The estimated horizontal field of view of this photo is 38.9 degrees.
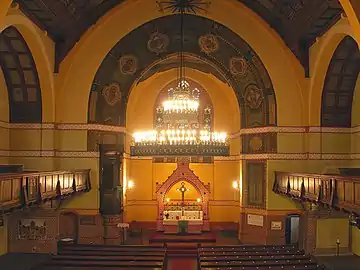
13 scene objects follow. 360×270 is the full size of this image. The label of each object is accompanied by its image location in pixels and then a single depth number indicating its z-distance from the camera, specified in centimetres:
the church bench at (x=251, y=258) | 1828
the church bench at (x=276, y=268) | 1655
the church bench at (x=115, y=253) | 1950
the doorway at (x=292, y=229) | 2452
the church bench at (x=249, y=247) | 2094
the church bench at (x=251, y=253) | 1941
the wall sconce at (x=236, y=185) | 2849
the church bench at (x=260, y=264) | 1697
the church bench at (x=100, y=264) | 1722
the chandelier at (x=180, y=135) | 1775
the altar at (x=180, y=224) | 2764
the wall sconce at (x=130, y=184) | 2812
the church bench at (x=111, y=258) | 1842
